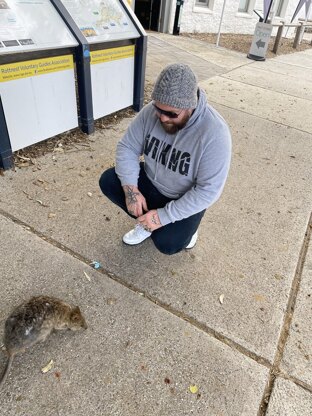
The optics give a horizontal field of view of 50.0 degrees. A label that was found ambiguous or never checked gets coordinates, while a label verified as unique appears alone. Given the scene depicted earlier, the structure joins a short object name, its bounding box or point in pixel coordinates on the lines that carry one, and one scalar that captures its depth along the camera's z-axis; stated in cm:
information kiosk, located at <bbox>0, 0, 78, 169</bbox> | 299
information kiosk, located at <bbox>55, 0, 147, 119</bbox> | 369
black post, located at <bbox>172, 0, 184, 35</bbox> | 1122
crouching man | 184
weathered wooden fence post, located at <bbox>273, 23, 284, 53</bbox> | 1055
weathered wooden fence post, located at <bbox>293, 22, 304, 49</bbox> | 1322
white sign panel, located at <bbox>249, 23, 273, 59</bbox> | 923
